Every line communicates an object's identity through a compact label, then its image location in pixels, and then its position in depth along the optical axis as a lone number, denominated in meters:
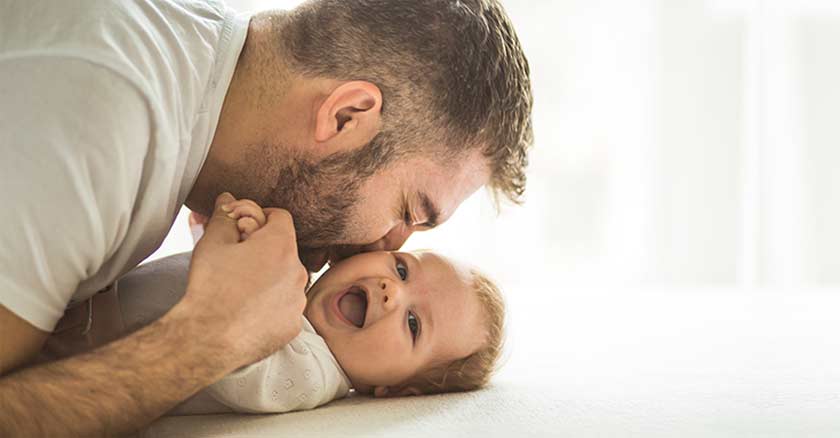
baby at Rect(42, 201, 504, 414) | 1.68
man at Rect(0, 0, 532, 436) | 1.43
